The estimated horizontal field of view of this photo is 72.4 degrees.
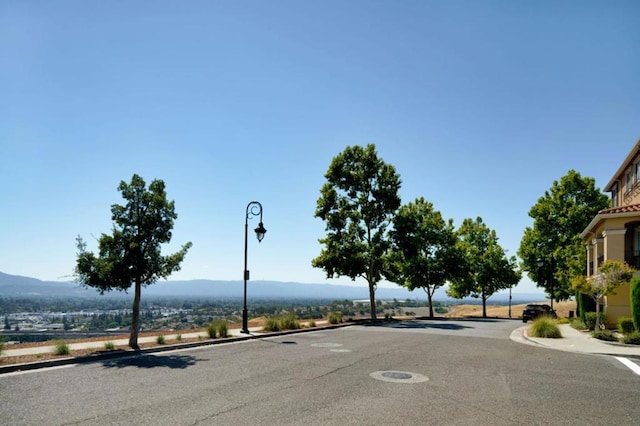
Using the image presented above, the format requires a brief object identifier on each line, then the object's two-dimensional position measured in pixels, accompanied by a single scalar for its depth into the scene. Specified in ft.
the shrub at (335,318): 90.80
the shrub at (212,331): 58.23
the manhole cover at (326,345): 51.47
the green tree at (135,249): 47.11
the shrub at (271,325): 70.38
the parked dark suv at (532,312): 114.38
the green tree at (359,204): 111.14
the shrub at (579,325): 79.06
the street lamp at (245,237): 66.74
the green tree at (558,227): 136.05
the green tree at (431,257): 140.67
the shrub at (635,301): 59.00
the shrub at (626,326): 60.70
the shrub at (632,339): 53.47
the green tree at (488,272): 173.27
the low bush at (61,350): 39.75
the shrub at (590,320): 74.38
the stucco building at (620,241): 71.77
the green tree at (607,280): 64.44
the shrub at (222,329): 59.41
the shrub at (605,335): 57.47
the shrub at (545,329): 63.10
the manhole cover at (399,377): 31.63
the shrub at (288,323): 73.31
